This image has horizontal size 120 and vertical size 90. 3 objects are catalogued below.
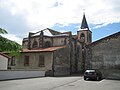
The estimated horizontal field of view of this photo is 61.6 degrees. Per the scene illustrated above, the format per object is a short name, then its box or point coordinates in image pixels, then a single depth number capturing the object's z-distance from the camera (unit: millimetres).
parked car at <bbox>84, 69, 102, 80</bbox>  12699
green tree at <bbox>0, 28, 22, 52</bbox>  13019
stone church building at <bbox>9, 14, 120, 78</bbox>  15606
